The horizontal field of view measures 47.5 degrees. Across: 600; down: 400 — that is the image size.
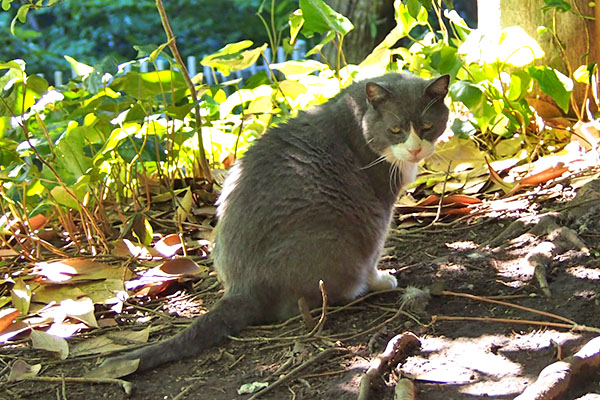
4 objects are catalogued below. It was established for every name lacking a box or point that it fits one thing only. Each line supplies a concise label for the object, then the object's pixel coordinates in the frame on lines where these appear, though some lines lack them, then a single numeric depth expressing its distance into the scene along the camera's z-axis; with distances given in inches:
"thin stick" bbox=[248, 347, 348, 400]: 81.3
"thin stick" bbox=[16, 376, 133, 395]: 85.5
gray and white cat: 101.9
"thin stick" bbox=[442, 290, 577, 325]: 86.9
